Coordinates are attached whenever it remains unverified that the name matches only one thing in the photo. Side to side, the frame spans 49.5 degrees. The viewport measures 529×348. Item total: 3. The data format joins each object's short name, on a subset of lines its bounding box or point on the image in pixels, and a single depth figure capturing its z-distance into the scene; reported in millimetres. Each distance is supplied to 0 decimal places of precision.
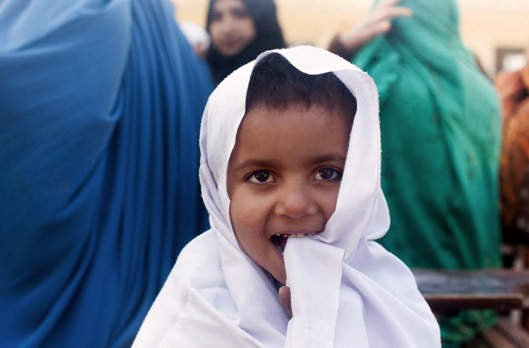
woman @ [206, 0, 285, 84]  2248
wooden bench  1510
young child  909
